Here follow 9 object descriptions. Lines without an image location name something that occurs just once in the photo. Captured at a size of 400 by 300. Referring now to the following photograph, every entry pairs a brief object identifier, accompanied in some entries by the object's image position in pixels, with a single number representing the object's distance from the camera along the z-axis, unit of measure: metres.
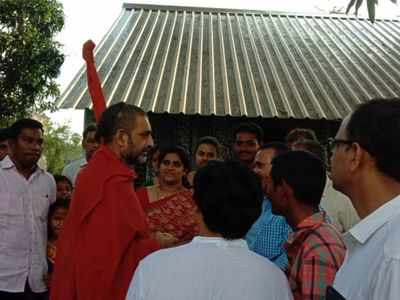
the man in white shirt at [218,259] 1.78
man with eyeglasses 1.31
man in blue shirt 2.93
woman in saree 3.67
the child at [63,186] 4.80
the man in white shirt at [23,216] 3.81
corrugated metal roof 7.62
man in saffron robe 2.66
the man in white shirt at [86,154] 5.06
